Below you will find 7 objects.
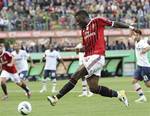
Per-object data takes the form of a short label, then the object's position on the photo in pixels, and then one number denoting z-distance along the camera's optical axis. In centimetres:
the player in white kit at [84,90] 2681
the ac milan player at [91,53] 1719
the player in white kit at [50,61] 3197
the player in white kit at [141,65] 2255
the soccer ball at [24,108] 1669
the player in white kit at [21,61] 3053
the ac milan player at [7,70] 2594
